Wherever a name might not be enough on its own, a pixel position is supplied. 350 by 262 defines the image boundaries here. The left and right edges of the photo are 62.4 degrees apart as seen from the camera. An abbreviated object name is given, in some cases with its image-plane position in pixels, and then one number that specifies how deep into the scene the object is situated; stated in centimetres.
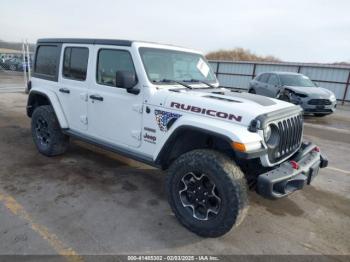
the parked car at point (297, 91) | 1027
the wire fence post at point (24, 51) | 1278
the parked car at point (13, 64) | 2941
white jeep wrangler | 279
